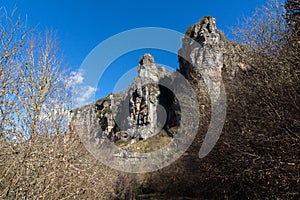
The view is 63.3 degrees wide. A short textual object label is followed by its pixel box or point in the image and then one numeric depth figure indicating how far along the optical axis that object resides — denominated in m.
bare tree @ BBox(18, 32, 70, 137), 4.61
